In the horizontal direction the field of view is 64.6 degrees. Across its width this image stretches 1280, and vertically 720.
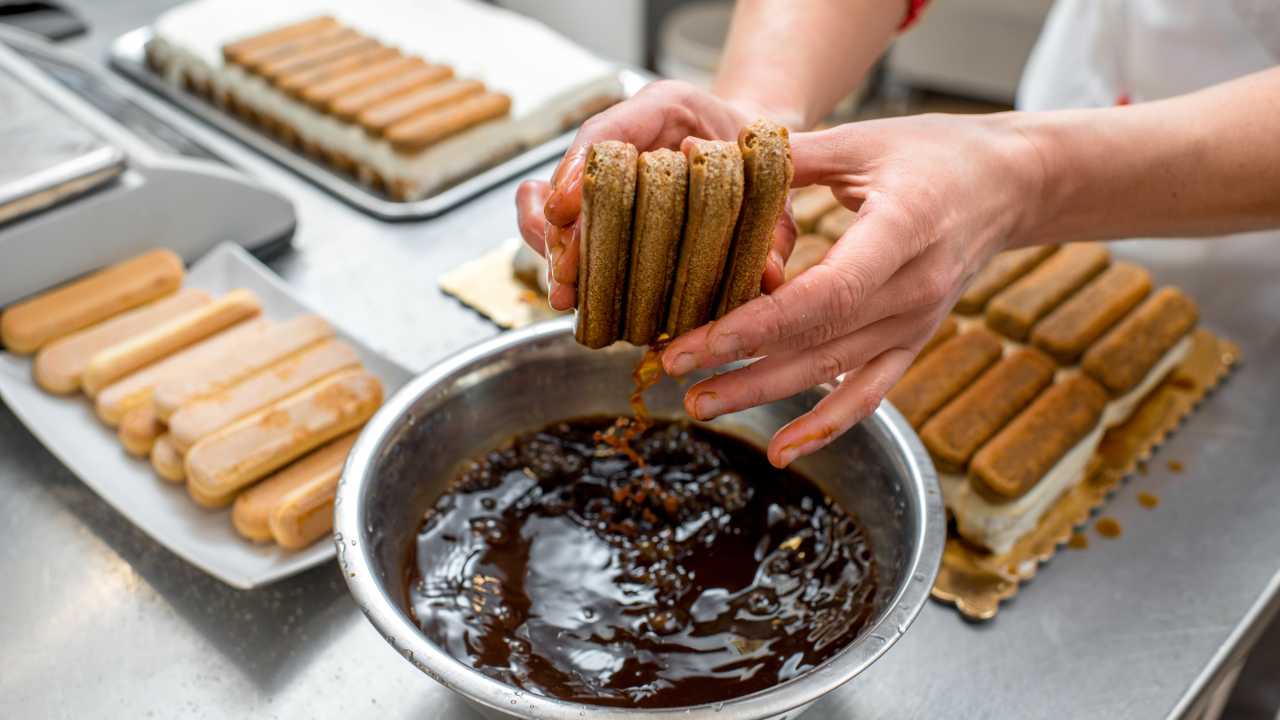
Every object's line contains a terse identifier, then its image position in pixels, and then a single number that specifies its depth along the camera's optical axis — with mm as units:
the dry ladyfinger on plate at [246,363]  1467
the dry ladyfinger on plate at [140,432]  1466
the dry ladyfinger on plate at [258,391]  1413
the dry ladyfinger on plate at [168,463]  1420
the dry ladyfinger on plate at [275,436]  1359
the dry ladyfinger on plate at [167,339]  1549
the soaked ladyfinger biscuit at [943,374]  1480
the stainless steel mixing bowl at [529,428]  907
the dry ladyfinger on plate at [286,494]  1310
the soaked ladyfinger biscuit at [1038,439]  1360
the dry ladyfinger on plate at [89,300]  1618
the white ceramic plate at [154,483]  1303
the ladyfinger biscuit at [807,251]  1668
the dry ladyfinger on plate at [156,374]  1505
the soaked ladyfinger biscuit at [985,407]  1411
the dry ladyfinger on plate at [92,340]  1568
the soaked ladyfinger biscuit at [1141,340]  1560
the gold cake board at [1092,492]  1352
